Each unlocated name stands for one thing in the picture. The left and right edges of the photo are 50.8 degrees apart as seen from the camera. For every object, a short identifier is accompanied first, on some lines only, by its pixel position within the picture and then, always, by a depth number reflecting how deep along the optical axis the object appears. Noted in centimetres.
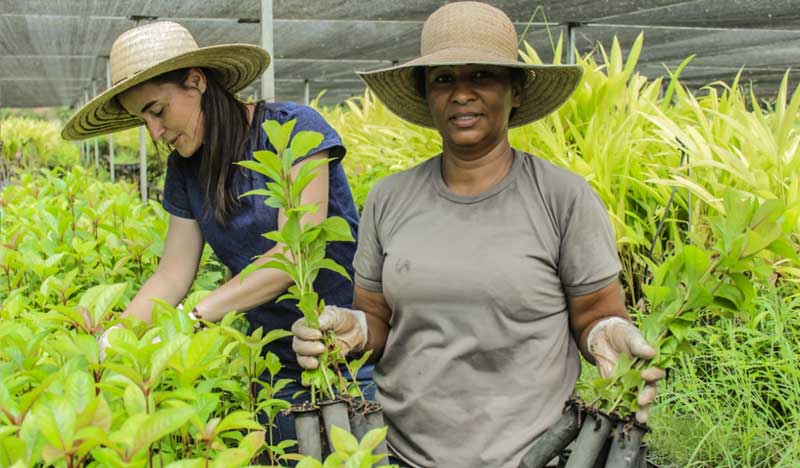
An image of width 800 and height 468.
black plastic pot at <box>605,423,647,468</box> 115
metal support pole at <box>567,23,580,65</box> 472
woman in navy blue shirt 202
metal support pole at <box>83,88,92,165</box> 1314
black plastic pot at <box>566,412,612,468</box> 116
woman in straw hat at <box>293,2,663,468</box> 157
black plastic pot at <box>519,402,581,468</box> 125
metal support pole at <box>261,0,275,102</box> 309
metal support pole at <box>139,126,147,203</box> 640
